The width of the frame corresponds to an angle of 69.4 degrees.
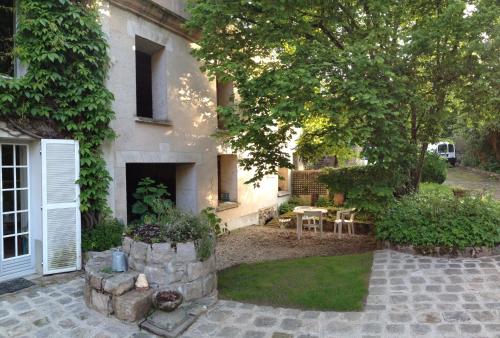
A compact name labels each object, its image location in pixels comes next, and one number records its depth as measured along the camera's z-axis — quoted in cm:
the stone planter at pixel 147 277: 407
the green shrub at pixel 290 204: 1268
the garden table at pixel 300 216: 911
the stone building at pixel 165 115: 655
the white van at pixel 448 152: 2480
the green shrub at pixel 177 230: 446
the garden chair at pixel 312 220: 930
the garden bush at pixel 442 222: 586
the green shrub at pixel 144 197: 654
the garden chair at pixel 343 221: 935
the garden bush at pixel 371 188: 640
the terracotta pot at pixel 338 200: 1252
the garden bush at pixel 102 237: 579
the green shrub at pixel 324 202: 1270
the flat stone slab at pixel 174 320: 379
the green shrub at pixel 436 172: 1323
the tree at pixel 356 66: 564
